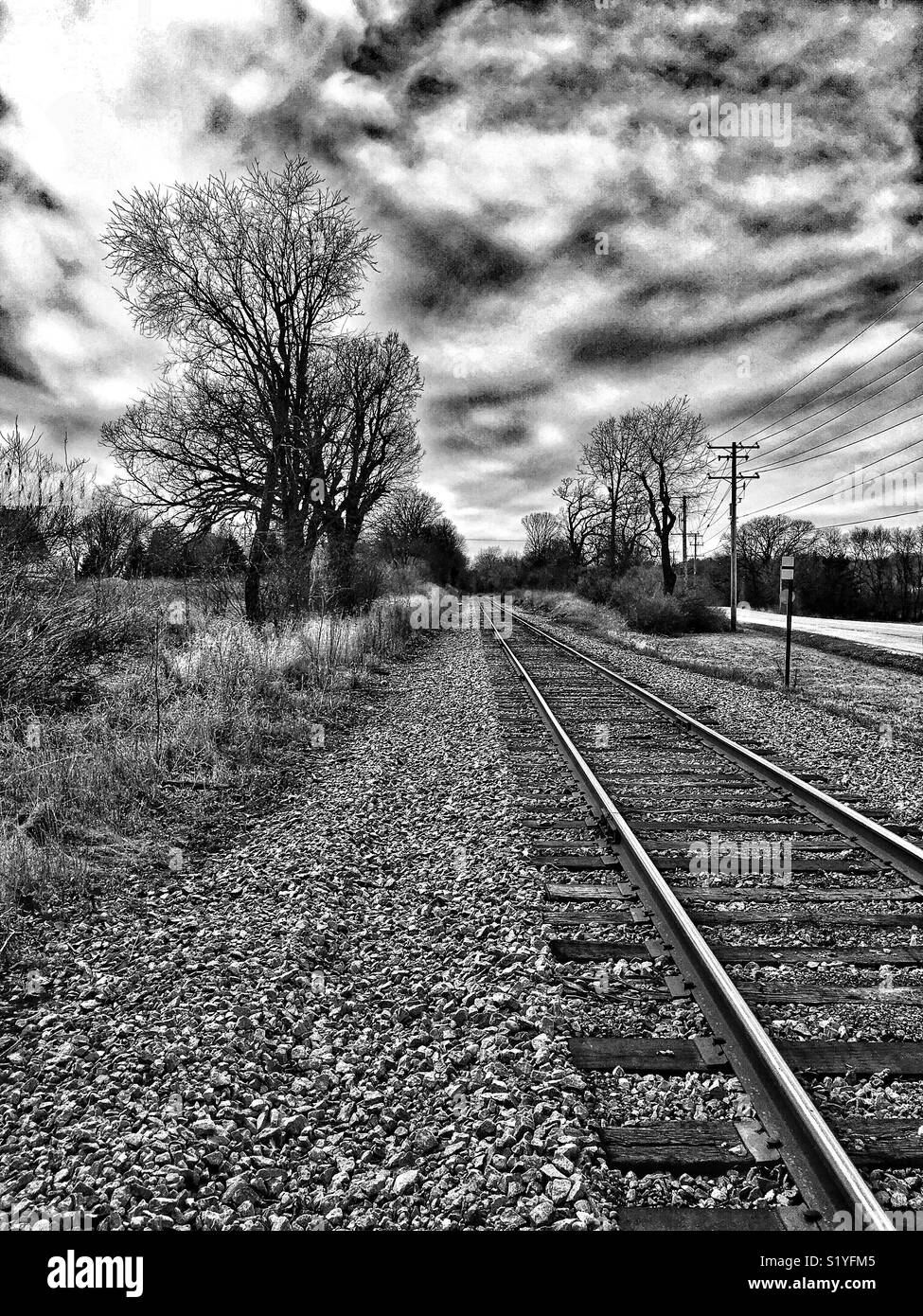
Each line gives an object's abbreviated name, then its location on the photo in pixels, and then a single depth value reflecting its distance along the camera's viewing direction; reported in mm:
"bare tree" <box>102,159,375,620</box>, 16188
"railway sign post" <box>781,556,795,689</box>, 11898
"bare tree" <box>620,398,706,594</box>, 39438
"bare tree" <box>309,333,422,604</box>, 25619
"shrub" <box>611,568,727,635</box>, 29391
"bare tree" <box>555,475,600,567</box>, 57984
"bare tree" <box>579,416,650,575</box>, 44500
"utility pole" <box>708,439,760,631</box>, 37019
